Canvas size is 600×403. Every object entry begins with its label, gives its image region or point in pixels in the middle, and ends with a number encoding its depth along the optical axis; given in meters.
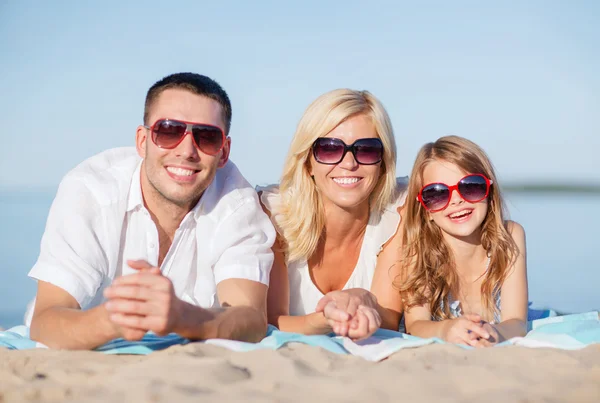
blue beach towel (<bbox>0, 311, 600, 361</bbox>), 3.44
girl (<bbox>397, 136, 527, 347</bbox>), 4.68
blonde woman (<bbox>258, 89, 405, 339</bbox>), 4.78
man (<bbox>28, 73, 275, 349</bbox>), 3.73
